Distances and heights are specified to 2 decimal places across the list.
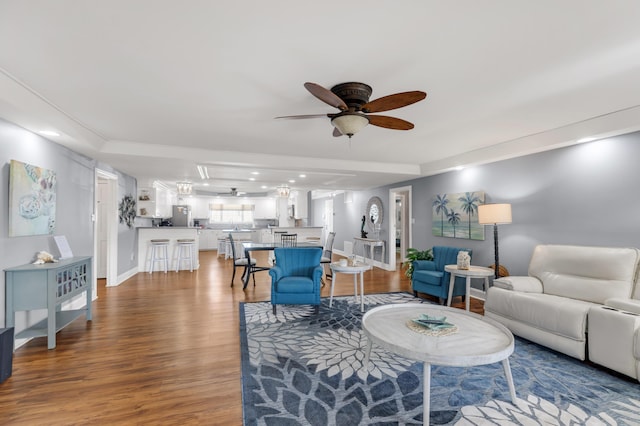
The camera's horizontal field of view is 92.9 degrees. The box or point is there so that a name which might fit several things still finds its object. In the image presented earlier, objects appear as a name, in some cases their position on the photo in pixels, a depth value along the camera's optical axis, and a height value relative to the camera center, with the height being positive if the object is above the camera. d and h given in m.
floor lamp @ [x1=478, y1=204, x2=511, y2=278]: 4.00 +0.01
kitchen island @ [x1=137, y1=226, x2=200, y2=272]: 7.02 -0.52
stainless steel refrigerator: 8.69 +0.04
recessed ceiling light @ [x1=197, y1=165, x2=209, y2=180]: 5.51 +0.90
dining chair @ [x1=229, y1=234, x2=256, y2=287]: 5.46 -0.85
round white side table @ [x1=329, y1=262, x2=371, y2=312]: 4.23 -0.74
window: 12.41 +0.17
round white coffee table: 1.86 -0.88
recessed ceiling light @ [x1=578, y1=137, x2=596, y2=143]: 3.46 +0.86
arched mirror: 7.90 +0.09
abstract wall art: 2.97 +0.20
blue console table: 2.89 -0.73
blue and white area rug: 1.94 -1.28
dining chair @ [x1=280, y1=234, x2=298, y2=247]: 6.53 -0.51
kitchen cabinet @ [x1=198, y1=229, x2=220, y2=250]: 11.46 -0.82
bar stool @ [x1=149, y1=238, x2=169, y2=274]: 6.96 -0.81
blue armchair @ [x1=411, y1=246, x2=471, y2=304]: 4.42 -0.90
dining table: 5.43 -0.60
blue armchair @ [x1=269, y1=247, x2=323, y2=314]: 3.89 -0.82
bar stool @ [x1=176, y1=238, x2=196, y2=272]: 7.18 -0.81
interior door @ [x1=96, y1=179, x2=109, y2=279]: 6.14 -0.19
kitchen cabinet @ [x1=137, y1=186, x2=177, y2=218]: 7.15 +0.37
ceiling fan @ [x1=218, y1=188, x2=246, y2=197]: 11.31 +0.97
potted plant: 5.20 -0.70
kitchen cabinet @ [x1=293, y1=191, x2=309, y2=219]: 11.38 +0.45
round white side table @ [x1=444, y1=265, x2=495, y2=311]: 3.88 -0.74
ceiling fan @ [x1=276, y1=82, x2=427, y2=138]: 2.20 +0.84
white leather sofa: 2.53 -0.83
